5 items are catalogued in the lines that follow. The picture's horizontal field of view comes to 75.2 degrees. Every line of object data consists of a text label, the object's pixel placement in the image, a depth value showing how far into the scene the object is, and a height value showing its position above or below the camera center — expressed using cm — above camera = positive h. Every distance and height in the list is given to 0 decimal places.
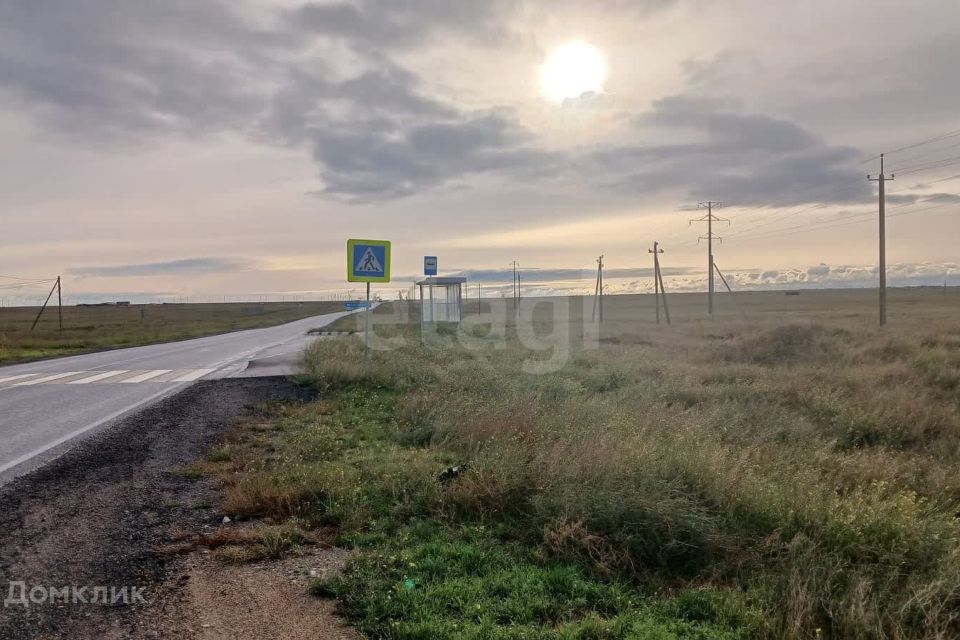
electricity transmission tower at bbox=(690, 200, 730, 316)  4966 +353
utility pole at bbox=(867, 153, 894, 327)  3428 +207
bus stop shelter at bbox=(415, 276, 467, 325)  3706 +31
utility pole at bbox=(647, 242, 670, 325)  5032 +228
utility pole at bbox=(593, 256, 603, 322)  5791 +154
